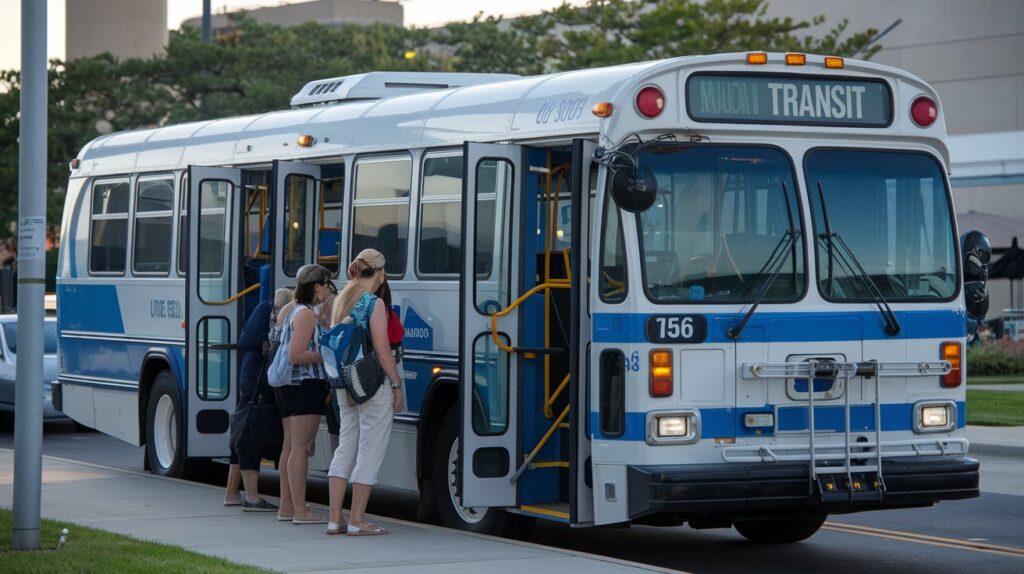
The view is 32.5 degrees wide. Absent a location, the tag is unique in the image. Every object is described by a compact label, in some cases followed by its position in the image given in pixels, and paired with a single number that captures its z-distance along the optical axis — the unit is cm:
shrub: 3136
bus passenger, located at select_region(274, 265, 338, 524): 1180
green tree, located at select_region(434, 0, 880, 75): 3662
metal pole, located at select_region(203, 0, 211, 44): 3684
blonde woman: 1105
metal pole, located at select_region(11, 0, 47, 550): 1015
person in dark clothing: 1274
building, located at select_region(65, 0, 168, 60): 6862
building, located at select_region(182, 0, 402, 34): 11888
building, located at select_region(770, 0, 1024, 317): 5116
